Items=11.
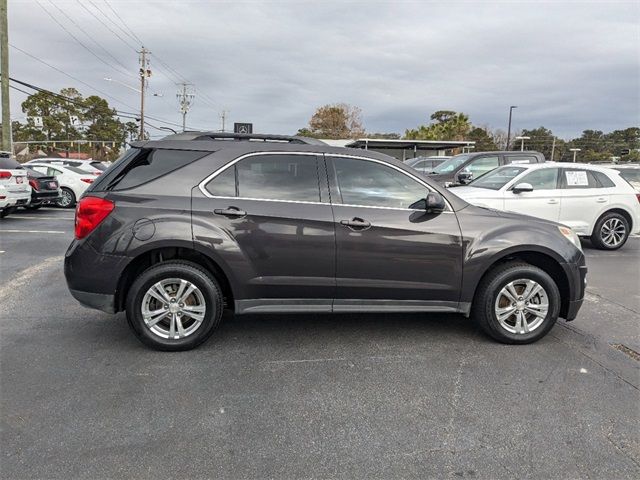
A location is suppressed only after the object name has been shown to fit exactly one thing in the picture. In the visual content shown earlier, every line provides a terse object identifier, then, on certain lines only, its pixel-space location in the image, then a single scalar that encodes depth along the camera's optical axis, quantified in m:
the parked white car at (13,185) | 10.46
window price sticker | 8.61
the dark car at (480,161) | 11.90
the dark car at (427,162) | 17.17
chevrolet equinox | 3.69
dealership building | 28.81
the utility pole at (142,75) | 43.72
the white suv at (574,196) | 8.28
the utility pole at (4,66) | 18.33
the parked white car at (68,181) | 14.07
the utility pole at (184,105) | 55.78
